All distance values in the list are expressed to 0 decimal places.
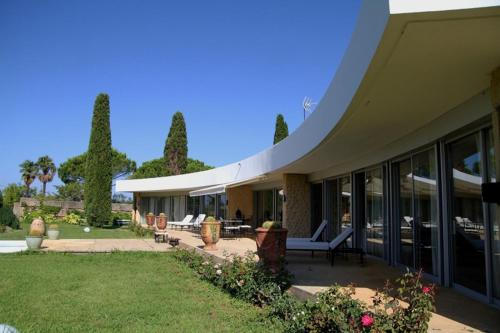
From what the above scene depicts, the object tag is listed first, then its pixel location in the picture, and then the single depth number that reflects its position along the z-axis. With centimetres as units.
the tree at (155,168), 6019
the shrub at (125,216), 3874
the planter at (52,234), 1997
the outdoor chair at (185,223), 2734
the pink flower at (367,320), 386
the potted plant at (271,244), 856
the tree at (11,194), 4075
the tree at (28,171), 6244
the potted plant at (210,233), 1379
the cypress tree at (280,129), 3722
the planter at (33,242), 1527
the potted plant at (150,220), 2944
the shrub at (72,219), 3328
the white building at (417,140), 427
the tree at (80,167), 6331
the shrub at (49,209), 3722
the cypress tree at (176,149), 4853
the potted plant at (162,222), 2436
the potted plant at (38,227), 1587
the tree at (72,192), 5719
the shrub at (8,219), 2428
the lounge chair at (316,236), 1242
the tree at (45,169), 6359
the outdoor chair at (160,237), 1986
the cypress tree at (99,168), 3027
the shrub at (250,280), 708
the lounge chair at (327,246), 1063
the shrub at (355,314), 385
